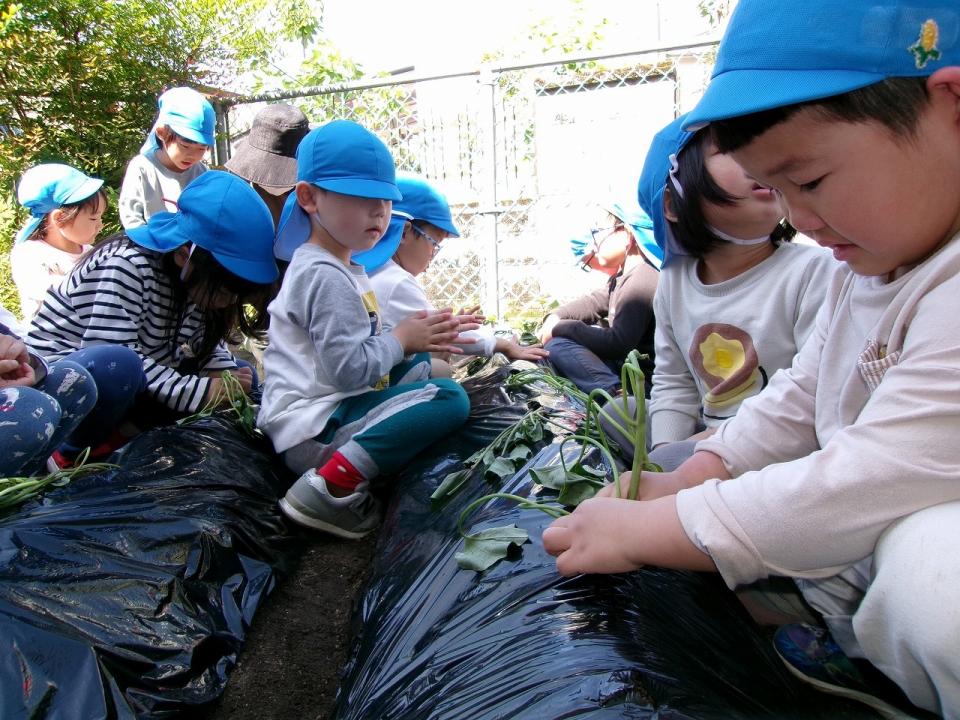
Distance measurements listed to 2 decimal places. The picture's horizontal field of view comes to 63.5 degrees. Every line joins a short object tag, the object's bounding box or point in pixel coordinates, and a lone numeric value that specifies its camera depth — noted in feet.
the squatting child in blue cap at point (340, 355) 6.95
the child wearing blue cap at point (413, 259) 9.55
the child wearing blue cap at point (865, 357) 2.58
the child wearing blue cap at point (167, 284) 7.95
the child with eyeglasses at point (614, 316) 10.33
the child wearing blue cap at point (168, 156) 11.96
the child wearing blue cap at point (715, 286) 5.64
